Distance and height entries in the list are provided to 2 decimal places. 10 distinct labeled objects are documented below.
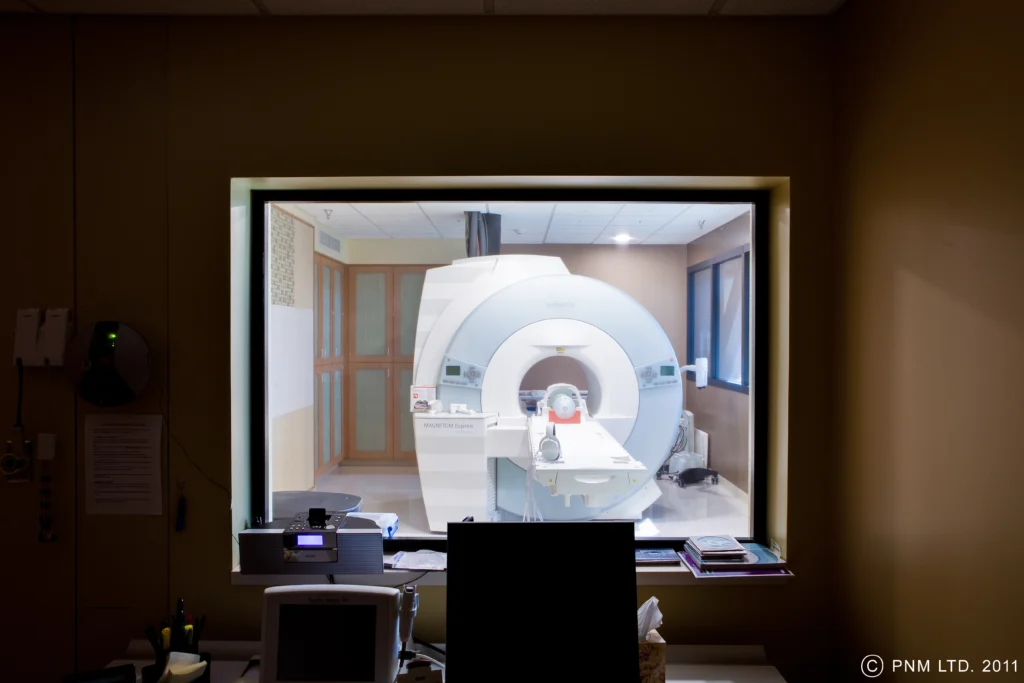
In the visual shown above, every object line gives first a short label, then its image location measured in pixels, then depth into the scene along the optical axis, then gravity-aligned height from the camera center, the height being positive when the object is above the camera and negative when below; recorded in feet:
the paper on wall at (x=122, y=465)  5.66 -1.12
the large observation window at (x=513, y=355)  6.15 -0.13
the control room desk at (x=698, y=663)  5.17 -2.85
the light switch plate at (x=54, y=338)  5.52 +0.07
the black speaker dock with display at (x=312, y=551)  5.56 -1.90
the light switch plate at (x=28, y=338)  5.52 +0.07
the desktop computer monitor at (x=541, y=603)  3.94 -1.71
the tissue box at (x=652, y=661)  4.59 -2.41
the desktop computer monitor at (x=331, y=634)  4.42 -2.15
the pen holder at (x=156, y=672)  4.59 -2.50
